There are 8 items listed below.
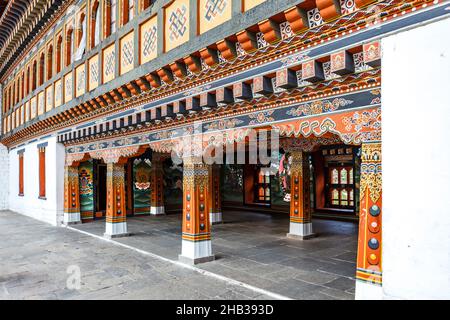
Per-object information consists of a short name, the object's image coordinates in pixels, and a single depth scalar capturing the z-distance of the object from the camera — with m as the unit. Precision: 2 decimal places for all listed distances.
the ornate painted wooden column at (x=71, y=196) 10.96
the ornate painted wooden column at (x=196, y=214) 6.06
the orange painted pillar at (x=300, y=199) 8.27
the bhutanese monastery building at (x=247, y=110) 2.91
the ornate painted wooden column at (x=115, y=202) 8.77
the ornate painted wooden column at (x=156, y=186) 13.58
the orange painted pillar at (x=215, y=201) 10.91
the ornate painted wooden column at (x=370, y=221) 3.37
